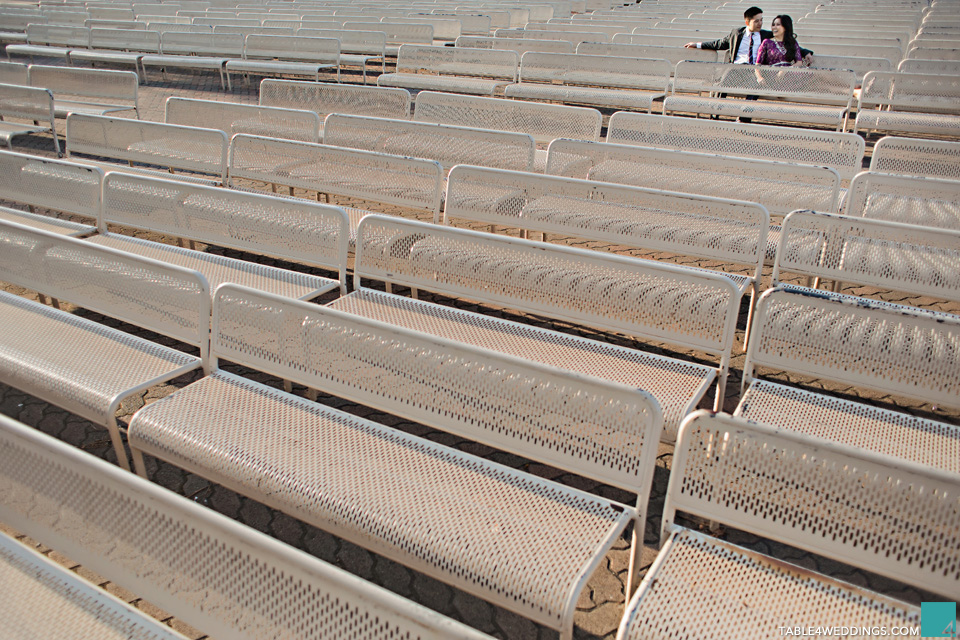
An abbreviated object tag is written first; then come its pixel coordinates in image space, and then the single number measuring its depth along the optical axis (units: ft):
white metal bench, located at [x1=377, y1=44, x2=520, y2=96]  30.19
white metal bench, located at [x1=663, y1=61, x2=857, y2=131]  24.36
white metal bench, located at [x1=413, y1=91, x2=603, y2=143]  20.48
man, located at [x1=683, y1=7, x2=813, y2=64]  26.61
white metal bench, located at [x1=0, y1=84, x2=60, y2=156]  23.38
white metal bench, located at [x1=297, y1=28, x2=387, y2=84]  37.96
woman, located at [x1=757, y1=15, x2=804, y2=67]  25.99
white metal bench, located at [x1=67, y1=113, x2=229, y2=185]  18.38
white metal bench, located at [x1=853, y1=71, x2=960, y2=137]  23.47
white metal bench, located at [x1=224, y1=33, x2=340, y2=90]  35.65
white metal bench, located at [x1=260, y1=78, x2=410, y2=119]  22.98
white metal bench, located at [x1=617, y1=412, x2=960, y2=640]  5.90
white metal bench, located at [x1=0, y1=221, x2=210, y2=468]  9.30
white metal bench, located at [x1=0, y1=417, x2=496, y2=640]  4.97
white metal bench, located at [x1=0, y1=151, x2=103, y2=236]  15.25
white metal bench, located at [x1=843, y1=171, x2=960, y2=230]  13.98
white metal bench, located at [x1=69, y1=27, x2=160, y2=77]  40.22
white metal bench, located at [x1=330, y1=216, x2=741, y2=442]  9.74
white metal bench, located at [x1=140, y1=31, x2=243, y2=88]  37.70
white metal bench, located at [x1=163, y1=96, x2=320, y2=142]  20.27
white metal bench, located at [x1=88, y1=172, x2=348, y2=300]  12.63
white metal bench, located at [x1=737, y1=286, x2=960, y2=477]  8.30
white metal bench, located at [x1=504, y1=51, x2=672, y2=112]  27.55
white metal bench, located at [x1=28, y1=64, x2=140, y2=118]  26.58
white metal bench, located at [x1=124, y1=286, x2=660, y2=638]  6.62
